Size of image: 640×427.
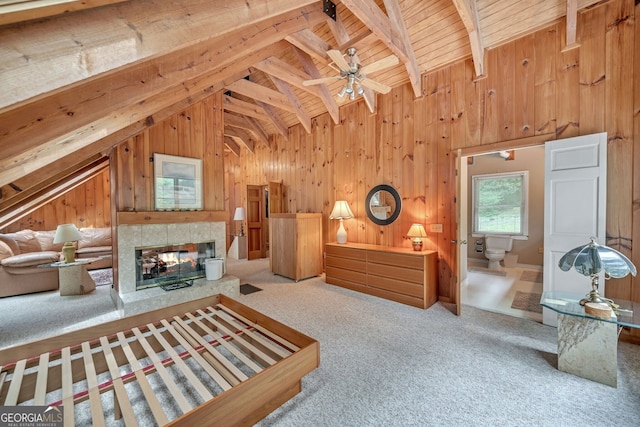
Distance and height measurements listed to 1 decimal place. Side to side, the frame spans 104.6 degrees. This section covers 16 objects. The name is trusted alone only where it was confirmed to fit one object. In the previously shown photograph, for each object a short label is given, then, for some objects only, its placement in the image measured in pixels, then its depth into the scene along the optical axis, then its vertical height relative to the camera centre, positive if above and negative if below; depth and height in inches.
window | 215.5 +6.0
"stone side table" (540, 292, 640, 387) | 72.7 -40.1
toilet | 210.7 -34.2
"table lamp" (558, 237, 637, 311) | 71.1 -16.1
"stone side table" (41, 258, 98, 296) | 151.1 -41.5
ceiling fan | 100.3 +60.9
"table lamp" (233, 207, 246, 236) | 277.7 -5.3
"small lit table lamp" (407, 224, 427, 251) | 140.5 -13.7
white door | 98.7 +3.0
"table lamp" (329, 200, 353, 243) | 177.5 -2.9
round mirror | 162.0 +3.8
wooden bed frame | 47.6 -37.8
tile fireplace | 120.7 -27.2
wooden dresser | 132.6 -37.0
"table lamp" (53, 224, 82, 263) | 144.9 -15.7
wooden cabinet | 185.6 -27.1
